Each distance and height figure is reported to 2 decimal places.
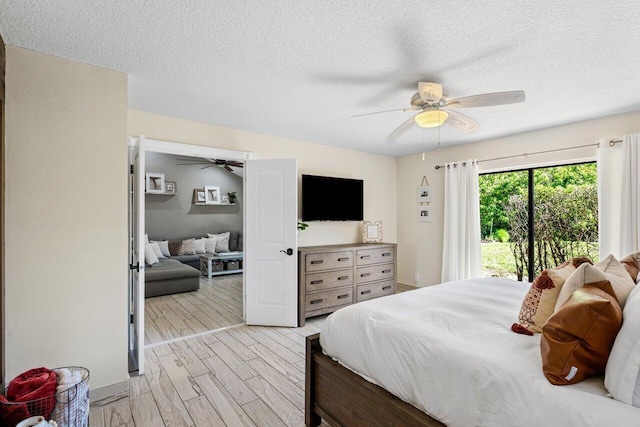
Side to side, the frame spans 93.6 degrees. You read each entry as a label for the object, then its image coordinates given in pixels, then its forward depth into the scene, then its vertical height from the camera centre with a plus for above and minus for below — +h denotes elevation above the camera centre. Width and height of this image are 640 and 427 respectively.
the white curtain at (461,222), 4.45 -0.13
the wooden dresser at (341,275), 3.83 -0.86
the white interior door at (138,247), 2.63 -0.29
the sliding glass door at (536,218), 3.77 -0.07
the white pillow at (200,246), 7.20 -0.77
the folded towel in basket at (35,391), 1.54 -0.94
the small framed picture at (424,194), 5.17 +0.34
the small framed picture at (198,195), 7.69 +0.49
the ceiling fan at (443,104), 2.08 +0.81
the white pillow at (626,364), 0.99 -0.51
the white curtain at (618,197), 3.06 +0.17
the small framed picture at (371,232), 4.99 -0.30
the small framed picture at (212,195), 7.85 +0.51
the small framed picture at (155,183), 6.94 +0.74
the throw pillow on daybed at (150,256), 5.58 -0.78
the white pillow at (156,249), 6.15 -0.72
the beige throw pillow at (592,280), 1.37 -0.33
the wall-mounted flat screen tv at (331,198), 4.39 +0.24
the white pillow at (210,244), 7.35 -0.74
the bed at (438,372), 1.08 -0.68
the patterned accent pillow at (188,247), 6.96 -0.77
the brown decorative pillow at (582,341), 1.10 -0.47
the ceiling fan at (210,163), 6.96 +1.29
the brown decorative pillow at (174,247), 6.88 -0.75
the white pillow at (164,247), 6.66 -0.73
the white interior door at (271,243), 3.73 -0.36
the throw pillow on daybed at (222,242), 7.55 -0.71
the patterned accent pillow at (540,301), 1.56 -0.47
